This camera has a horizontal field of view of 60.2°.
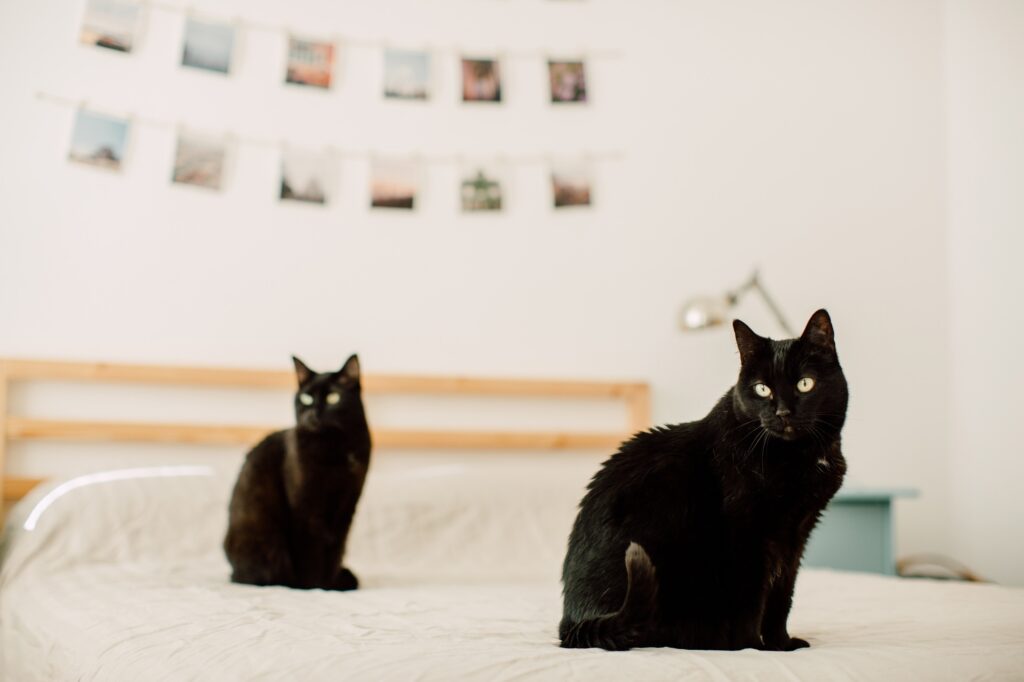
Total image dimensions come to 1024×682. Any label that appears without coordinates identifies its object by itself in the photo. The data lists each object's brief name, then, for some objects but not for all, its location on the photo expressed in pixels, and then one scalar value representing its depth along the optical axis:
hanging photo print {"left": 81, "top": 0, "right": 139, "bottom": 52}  2.73
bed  1.00
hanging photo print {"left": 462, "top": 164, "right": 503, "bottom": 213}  3.03
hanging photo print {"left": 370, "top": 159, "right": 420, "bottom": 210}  2.97
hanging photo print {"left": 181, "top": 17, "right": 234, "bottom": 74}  2.85
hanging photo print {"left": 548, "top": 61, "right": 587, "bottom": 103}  3.10
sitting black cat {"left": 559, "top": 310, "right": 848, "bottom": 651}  1.13
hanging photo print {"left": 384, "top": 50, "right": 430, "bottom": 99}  3.03
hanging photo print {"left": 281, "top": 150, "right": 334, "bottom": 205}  2.90
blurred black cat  1.85
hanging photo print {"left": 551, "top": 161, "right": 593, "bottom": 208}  3.06
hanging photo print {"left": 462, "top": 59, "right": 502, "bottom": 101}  3.06
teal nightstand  2.53
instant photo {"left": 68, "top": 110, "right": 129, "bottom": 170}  2.70
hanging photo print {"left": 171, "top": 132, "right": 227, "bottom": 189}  2.81
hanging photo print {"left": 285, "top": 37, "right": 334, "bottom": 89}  2.95
